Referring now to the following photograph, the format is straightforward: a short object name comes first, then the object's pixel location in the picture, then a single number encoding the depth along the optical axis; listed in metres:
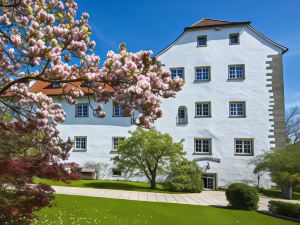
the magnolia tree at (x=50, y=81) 4.18
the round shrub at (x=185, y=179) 21.62
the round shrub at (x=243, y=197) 15.00
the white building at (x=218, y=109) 24.52
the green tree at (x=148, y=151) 21.48
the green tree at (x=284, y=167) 20.11
